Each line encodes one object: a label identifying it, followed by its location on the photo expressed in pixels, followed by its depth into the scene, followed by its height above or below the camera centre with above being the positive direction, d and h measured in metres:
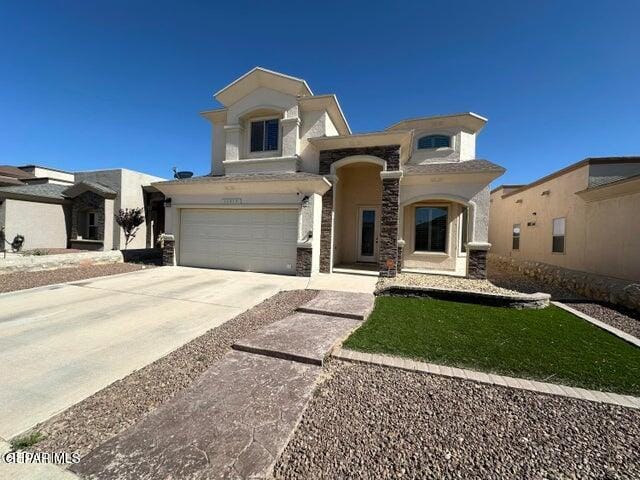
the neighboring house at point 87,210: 14.39 +1.23
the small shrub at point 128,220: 14.65 +0.74
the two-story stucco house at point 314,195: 9.83 +1.79
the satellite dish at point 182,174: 12.91 +2.98
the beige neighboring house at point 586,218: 8.41 +1.10
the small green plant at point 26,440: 2.22 -1.83
